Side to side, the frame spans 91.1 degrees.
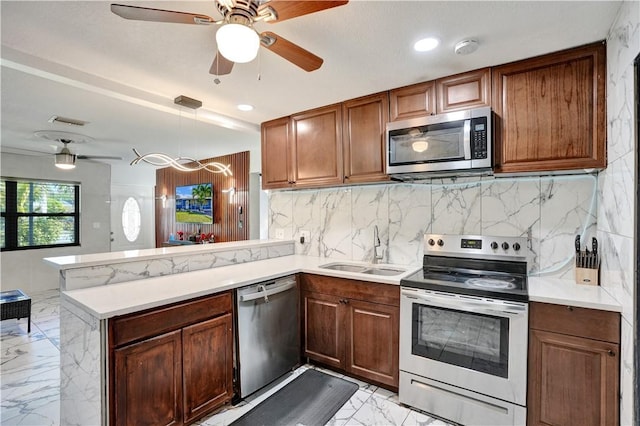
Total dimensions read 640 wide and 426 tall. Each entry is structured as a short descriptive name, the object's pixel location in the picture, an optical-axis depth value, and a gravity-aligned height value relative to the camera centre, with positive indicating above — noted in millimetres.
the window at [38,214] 5344 -51
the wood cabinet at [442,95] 2270 +886
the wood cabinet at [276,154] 3350 +618
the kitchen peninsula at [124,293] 1590 -492
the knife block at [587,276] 2010 -429
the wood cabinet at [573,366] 1635 -853
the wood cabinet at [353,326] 2295 -908
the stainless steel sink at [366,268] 2725 -528
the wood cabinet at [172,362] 1607 -873
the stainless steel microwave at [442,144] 2133 +480
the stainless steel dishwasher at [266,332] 2201 -921
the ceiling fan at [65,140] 4113 +1003
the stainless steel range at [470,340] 1847 -832
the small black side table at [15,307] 3400 -1055
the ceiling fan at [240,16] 1305 +849
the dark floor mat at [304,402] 2049 -1367
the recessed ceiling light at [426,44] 1910 +1035
